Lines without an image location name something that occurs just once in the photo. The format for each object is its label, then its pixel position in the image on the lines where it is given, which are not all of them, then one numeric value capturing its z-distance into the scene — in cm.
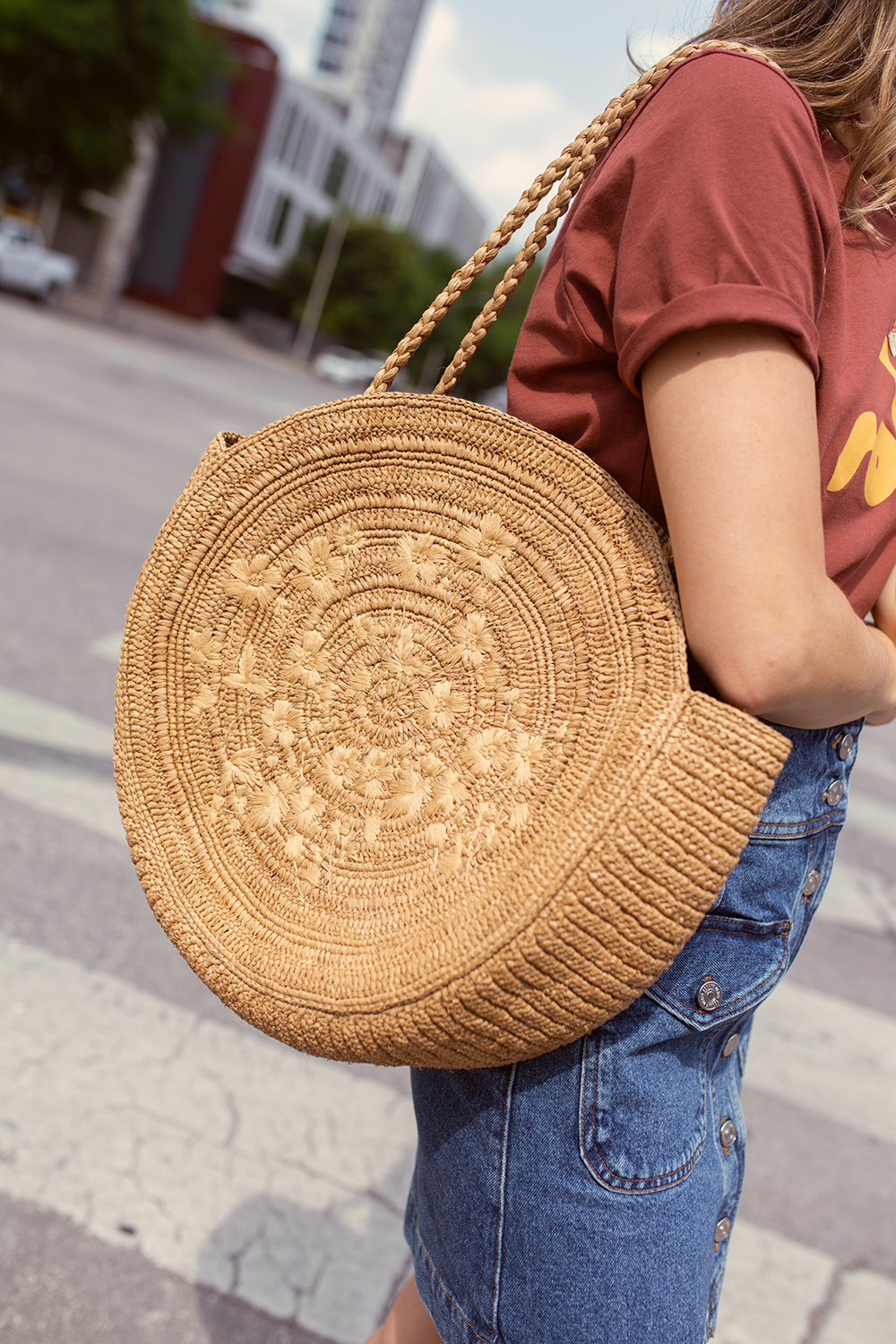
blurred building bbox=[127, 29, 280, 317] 4378
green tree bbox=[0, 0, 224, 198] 2253
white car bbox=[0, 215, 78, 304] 2358
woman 91
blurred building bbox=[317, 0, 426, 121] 11856
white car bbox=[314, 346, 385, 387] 3956
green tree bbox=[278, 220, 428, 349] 4828
